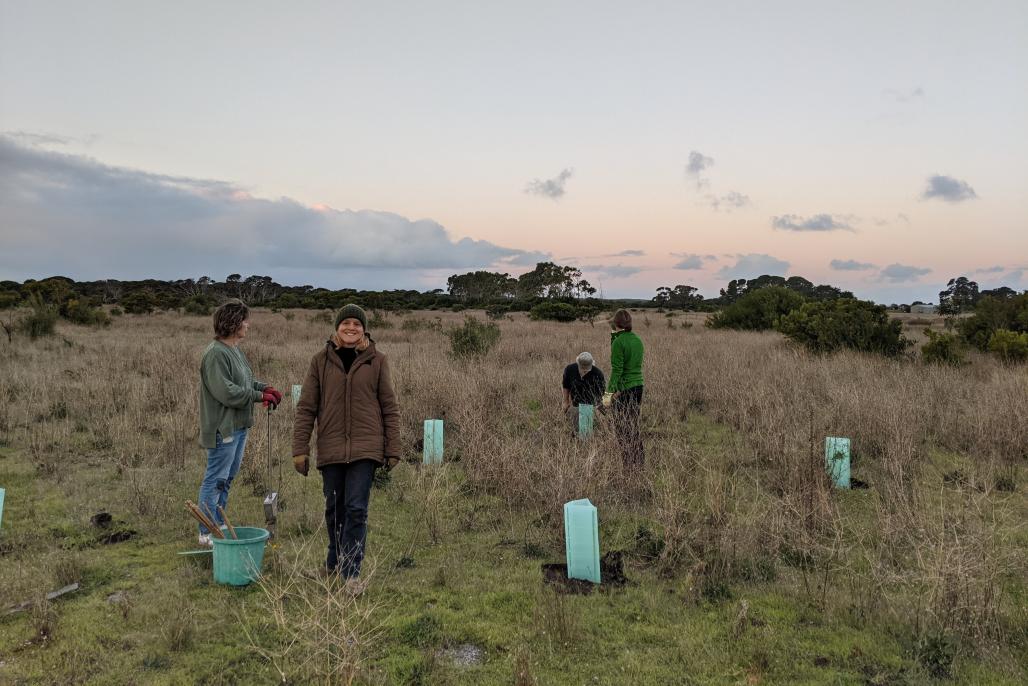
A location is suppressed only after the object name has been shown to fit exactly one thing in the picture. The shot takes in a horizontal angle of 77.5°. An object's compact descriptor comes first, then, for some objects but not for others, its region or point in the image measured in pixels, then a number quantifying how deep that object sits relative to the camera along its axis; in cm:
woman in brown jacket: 397
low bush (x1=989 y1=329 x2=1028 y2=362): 1233
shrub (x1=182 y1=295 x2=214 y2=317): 3394
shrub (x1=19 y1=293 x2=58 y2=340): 1695
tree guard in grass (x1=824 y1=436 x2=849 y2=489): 619
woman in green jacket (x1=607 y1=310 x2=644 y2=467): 658
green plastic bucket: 413
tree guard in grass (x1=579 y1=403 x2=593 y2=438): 725
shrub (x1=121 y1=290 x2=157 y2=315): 3378
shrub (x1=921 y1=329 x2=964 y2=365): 1259
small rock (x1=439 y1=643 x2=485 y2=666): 332
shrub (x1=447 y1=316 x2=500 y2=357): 1431
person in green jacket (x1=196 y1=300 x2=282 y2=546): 462
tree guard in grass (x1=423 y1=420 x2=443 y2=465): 709
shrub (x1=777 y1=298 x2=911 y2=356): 1457
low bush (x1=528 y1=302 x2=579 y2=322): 3331
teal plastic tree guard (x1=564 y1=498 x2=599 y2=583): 417
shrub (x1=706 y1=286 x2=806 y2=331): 2492
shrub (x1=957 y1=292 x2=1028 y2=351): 1420
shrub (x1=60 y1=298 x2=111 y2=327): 2344
